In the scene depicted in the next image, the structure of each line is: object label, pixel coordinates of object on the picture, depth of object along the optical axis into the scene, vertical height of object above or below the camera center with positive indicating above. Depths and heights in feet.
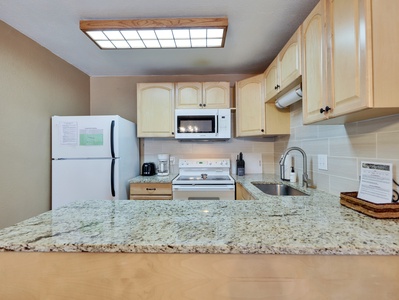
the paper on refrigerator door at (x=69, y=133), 7.16 +0.69
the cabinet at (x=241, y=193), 6.58 -1.44
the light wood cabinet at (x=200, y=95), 8.75 +2.45
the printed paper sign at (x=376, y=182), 3.21 -0.52
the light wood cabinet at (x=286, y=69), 5.08 +2.40
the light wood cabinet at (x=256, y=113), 7.93 +1.54
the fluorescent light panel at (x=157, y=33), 5.41 +3.44
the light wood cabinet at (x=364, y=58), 2.86 +1.39
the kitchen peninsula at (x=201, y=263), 2.24 -1.26
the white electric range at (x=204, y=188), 7.71 -1.36
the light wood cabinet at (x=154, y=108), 8.78 +1.90
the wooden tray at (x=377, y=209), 2.98 -0.88
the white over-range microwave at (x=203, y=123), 8.53 +1.21
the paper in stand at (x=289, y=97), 5.51 +1.66
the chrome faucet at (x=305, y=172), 6.03 -0.61
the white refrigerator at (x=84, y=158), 7.13 -0.19
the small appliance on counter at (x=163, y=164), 9.32 -0.55
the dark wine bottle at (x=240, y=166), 9.20 -0.65
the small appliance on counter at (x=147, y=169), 9.25 -0.76
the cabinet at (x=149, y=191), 7.95 -1.51
